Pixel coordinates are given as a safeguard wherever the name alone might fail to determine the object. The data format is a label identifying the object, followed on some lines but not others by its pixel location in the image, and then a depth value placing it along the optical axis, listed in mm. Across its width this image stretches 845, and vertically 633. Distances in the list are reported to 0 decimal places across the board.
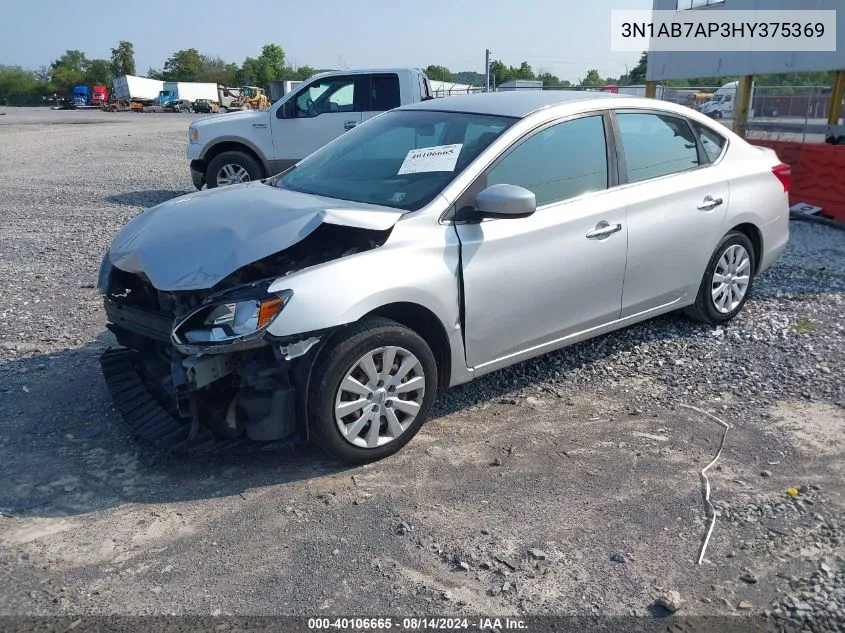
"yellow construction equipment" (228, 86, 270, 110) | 58219
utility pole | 20438
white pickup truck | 11492
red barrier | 10180
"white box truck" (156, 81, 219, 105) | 61969
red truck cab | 67375
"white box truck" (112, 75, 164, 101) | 61888
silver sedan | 3582
